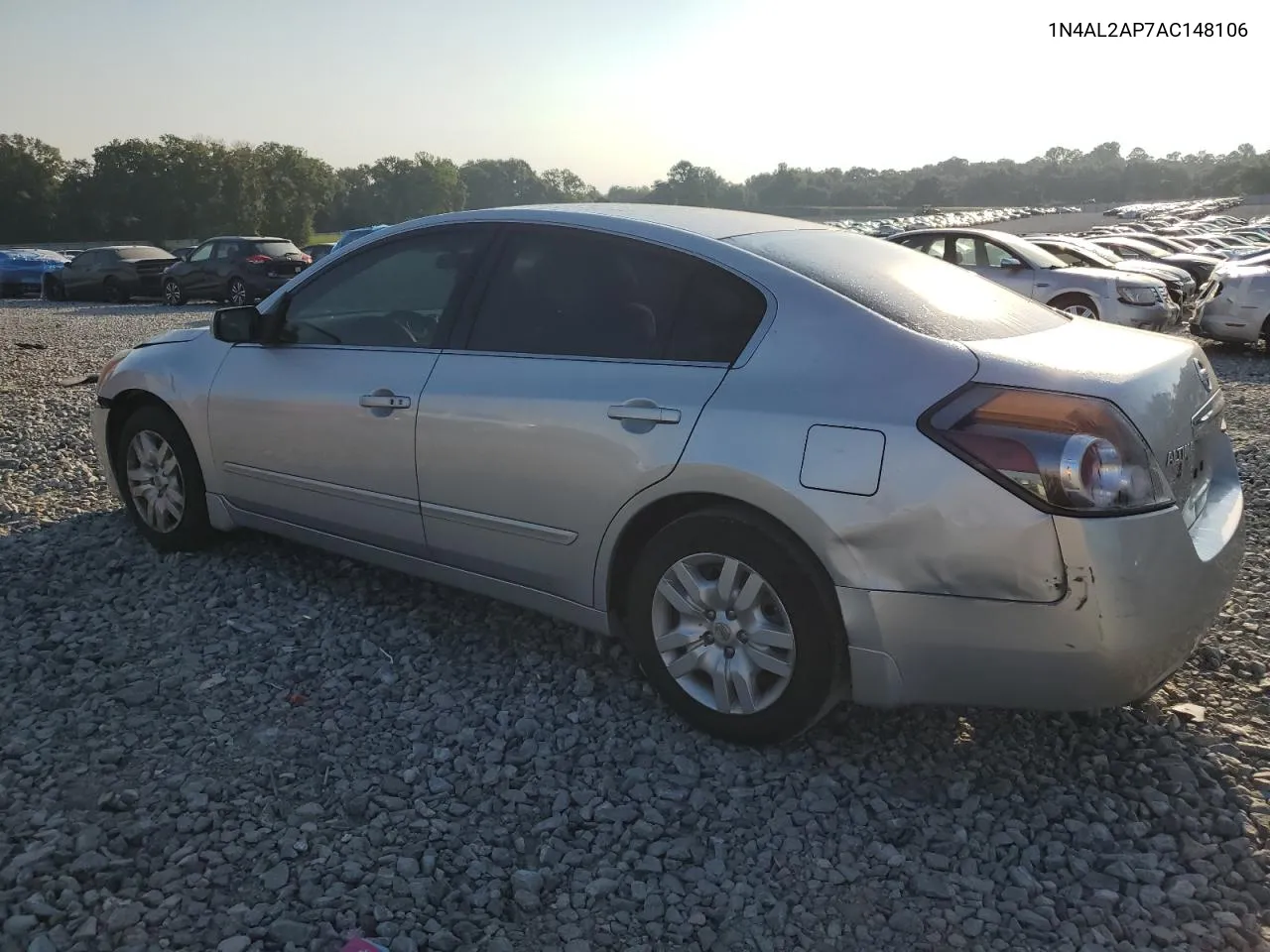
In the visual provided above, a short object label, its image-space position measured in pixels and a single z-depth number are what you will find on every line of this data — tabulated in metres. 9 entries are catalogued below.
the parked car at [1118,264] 14.80
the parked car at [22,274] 26.52
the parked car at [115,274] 23.81
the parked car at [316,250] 29.34
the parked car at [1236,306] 11.83
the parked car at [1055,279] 12.14
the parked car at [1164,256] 19.67
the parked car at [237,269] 21.48
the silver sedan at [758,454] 2.54
